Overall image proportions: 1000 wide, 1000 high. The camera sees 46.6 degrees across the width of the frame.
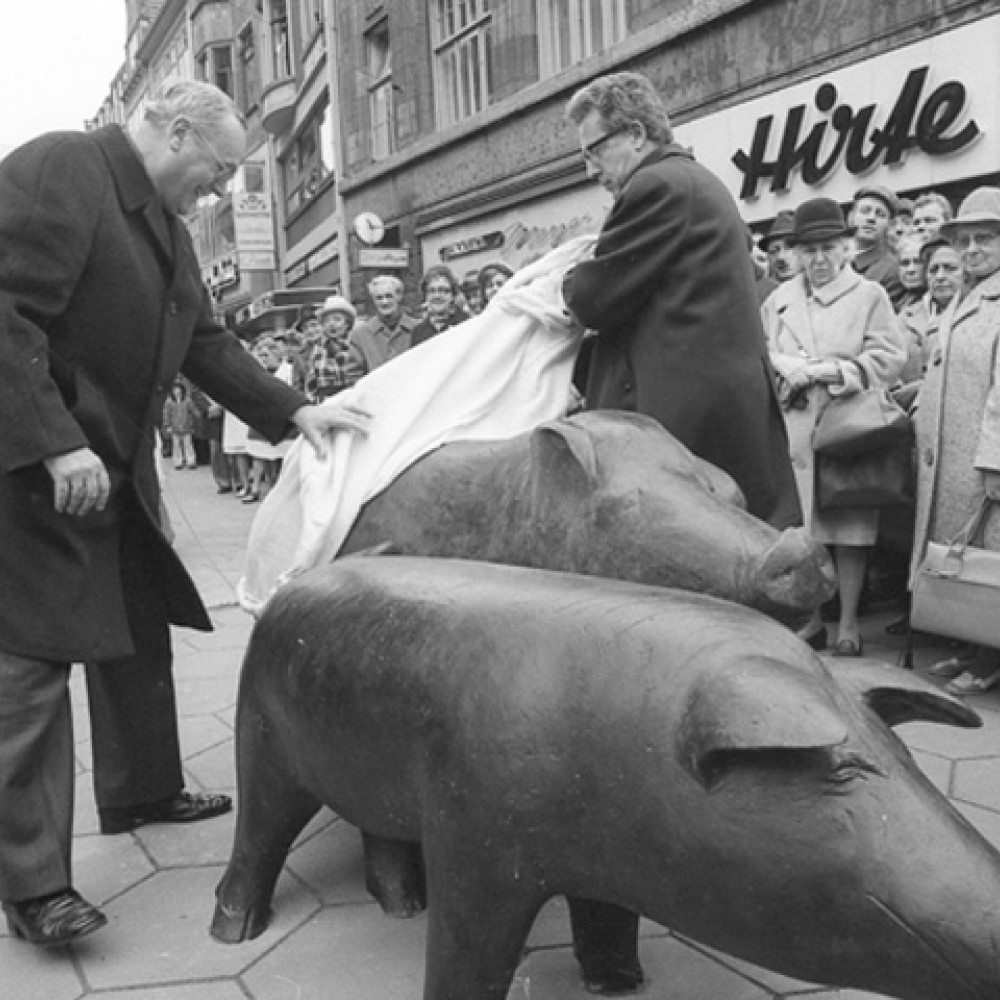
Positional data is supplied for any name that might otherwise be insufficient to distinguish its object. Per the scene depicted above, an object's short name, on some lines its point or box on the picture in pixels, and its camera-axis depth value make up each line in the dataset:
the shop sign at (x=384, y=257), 16.64
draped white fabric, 2.61
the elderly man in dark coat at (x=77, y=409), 2.50
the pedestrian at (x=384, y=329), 7.09
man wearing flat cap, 5.92
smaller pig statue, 1.92
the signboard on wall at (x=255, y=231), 29.41
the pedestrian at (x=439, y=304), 6.75
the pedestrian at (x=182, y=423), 17.25
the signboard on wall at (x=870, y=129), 7.94
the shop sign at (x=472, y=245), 14.66
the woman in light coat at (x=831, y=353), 4.75
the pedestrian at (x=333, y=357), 7.22
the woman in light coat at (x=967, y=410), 4.31
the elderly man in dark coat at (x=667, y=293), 2.71
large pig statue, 1.43
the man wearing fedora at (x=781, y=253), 6.32
